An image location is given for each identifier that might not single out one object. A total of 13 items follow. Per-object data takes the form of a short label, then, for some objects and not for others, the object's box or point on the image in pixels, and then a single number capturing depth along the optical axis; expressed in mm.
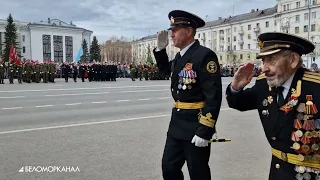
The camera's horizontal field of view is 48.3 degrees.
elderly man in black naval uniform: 2285
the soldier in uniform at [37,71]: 26953
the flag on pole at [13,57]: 28289
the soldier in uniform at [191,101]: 3115
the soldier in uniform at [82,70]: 29550
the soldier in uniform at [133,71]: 32000
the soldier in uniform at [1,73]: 25127
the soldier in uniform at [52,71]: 27794
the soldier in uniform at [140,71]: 33162
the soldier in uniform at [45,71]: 27298
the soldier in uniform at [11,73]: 25719
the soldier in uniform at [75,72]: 28403
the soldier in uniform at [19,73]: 26359
